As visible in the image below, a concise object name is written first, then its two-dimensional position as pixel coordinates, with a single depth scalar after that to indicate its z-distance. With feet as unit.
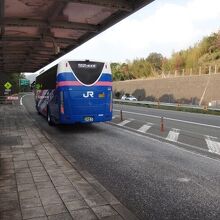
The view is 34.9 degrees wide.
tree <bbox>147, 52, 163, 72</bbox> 249.14
